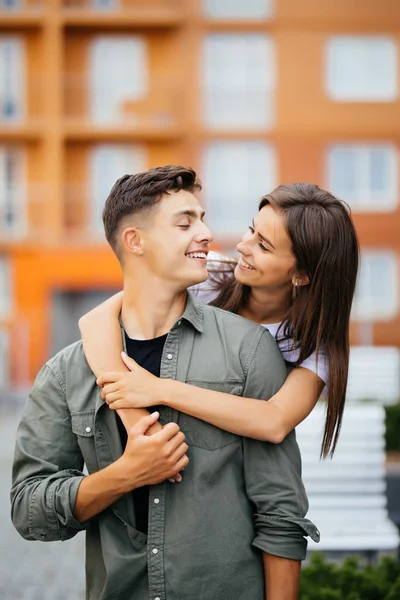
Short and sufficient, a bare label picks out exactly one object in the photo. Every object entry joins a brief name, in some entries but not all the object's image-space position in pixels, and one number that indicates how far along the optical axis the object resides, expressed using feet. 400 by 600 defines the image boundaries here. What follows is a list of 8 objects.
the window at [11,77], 78.12
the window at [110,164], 77.30
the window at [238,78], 78.18
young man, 7.79
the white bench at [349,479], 16.57
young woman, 7.82
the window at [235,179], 77.07
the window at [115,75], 78.89
